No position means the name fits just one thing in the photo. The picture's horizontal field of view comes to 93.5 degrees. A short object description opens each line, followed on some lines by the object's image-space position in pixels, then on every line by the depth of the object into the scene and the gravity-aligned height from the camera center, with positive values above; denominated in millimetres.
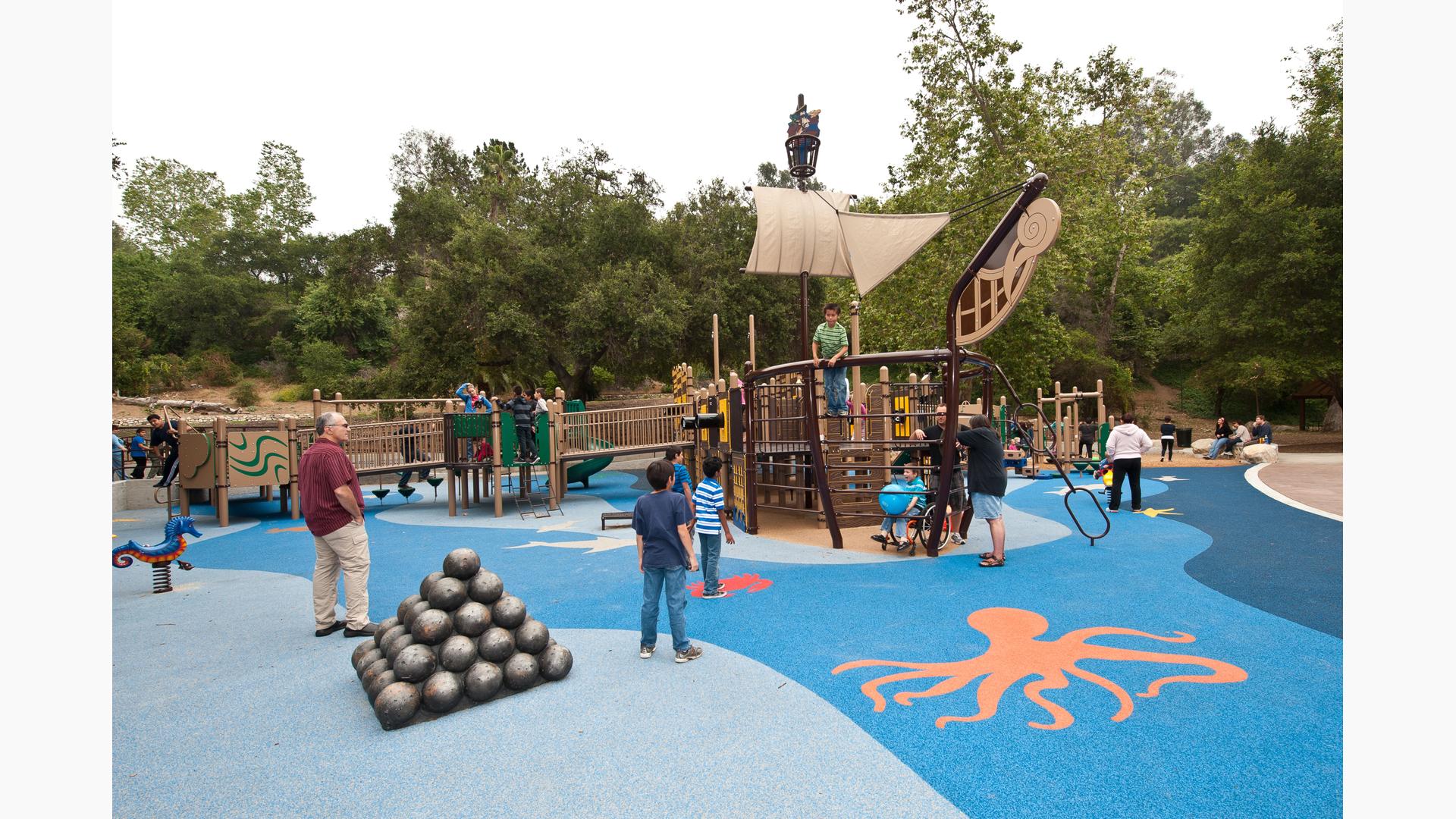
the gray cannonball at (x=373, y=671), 4344 -1669
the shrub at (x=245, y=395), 32719 +838
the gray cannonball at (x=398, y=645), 4395 -1518
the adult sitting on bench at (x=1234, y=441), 21156 -1334
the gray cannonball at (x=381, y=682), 4203 -1678
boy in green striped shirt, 9977 +773
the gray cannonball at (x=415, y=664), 4188 -1565
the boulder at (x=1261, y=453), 19562 -1586
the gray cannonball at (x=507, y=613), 4652 -1390
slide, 17391 -1569
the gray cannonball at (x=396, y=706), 4004 -1737
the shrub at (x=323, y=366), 35250 +2373
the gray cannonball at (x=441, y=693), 4156 -1724
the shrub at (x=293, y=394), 33781 +870
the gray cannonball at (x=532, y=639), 4645 -1567
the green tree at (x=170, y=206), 48531 +14941
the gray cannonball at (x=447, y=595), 4504 -1223
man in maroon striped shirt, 5559 -923
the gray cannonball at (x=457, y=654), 4320 -1550
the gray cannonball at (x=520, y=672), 4480 -1730
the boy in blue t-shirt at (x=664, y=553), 5062 -1088
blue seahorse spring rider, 7422 -1516
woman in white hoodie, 11562 -888
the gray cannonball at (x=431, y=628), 4367 -1395
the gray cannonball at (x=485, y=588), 4621 -1211
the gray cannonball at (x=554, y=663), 4676 -1751
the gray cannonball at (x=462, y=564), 4633 -1051
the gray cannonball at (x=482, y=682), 4316 -1730
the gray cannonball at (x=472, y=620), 4484 -1379
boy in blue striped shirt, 6621 -1122
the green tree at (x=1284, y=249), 23219 +5276
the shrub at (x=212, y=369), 35219 +2259
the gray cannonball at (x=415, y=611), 4535 -1338
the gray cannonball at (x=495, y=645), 4477 -1552
